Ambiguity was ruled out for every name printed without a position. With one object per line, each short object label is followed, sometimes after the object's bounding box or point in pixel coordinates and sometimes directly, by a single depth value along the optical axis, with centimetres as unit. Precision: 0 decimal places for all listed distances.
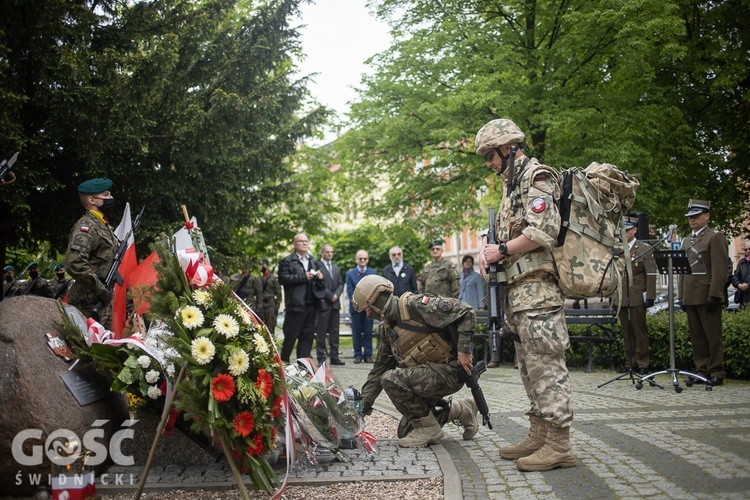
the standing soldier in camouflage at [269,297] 1753
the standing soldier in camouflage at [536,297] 528
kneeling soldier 611
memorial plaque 500
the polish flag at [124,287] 702
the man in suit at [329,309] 1340
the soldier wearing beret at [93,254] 682
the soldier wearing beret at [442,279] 1419
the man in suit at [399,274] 1462
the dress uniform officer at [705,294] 978
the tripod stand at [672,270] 928
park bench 1195
